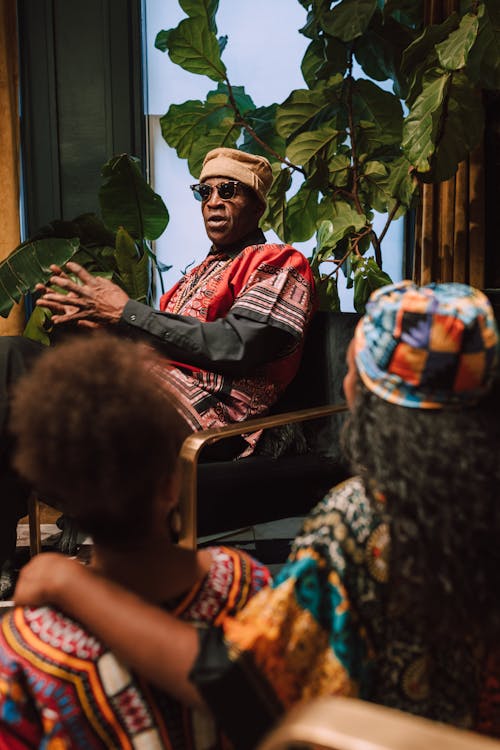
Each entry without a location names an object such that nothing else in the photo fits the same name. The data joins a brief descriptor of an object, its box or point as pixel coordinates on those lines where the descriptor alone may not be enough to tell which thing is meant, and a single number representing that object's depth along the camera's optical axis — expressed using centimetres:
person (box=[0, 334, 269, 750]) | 70
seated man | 188
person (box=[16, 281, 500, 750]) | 68
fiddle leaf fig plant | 242
